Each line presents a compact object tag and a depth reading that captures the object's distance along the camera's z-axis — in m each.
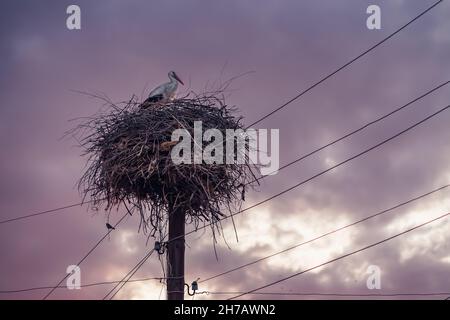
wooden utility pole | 7.84
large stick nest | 8.12
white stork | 9.87
